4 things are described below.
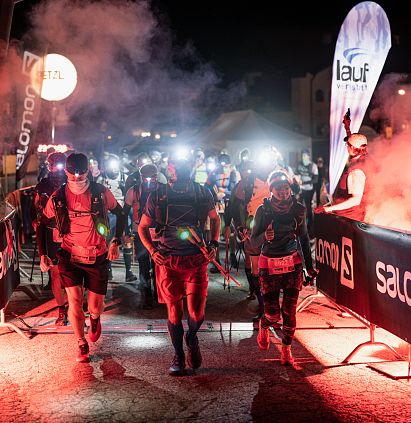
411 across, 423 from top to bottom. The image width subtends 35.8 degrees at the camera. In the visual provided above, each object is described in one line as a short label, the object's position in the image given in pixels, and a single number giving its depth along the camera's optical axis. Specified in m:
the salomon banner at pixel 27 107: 10.83
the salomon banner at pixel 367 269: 5.08
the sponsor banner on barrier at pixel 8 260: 6.55
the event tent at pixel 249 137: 25.56
